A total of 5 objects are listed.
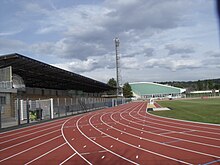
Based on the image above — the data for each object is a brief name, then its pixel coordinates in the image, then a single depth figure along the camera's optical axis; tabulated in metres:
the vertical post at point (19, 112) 13.41
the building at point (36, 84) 16.30
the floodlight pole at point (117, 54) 55.35
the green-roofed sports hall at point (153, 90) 84.22
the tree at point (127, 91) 77.10
